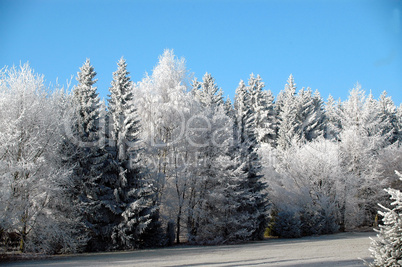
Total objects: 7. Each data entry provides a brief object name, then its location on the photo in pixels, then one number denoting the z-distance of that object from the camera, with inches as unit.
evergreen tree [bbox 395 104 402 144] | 1949.8
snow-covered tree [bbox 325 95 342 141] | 1980.8
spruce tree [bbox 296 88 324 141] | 1930.4
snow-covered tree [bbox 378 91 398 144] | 1915.6
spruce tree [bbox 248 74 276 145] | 1924.2
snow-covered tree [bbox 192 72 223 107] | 1855.3
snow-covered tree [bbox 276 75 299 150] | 1787.0
